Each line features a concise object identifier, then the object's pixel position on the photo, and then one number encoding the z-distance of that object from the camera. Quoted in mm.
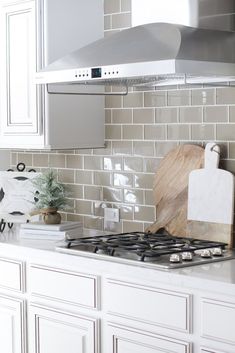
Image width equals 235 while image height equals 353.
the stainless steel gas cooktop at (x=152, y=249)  3314
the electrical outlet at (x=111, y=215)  4262
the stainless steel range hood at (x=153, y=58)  3229
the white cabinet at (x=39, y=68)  4082
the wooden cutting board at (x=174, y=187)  3799
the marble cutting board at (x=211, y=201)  3617
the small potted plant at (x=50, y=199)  4152
